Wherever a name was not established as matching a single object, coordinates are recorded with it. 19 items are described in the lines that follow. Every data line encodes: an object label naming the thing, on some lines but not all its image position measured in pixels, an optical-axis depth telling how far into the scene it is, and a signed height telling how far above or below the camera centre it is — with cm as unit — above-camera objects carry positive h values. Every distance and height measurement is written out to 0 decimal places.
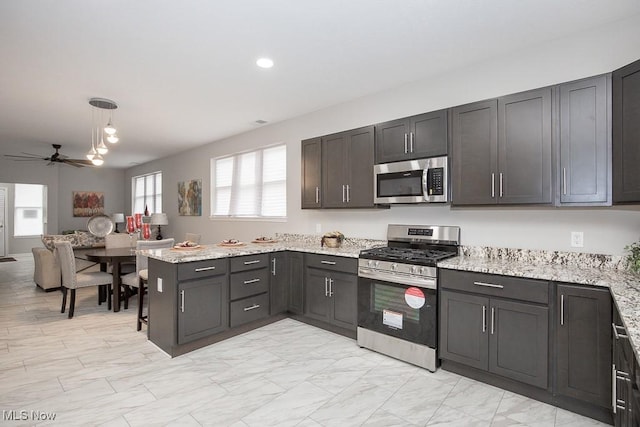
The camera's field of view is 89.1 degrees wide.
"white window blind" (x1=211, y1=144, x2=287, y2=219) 512 +53
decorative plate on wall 537 -19
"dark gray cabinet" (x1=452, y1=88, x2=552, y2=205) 243 +52
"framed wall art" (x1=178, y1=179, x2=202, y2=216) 670 +36
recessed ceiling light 296 +142
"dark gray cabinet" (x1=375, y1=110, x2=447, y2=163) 296 +75
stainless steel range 268 -71
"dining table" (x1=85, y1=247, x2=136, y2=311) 413 -58
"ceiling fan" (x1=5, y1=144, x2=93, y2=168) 613 +136
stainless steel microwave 293 +32
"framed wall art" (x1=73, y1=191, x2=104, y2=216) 952 +34
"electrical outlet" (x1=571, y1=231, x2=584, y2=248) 250 -19
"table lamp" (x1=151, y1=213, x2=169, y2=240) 727 -11
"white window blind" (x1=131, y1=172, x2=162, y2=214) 850 +62
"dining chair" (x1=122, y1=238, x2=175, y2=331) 367 -71
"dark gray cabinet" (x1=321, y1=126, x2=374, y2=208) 352 +52
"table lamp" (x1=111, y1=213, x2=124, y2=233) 947 -11
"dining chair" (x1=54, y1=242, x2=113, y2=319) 405 -80
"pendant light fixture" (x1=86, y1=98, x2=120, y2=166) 400 +139
